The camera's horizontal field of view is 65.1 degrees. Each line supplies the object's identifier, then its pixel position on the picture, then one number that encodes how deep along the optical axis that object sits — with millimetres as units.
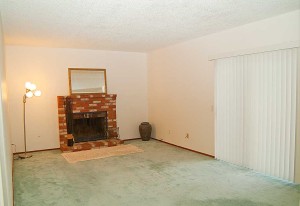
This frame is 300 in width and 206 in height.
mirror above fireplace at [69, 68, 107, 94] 6039
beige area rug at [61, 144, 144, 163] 4985
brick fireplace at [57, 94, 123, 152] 5805
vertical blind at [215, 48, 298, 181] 3488
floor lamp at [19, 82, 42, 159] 5079
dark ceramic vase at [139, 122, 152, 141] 6578
